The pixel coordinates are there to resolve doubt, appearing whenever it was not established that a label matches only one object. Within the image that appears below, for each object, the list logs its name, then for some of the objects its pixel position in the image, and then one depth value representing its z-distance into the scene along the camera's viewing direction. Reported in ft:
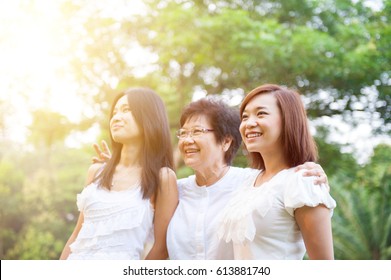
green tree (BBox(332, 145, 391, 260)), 23.21
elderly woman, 6.39
